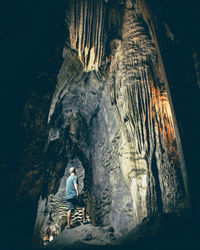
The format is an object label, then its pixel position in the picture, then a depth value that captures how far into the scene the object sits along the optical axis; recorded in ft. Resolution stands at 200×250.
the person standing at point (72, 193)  15.01
